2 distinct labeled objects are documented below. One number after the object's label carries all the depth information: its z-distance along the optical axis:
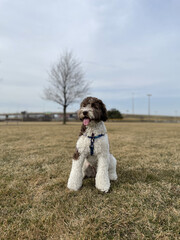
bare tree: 22.91
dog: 2.42
